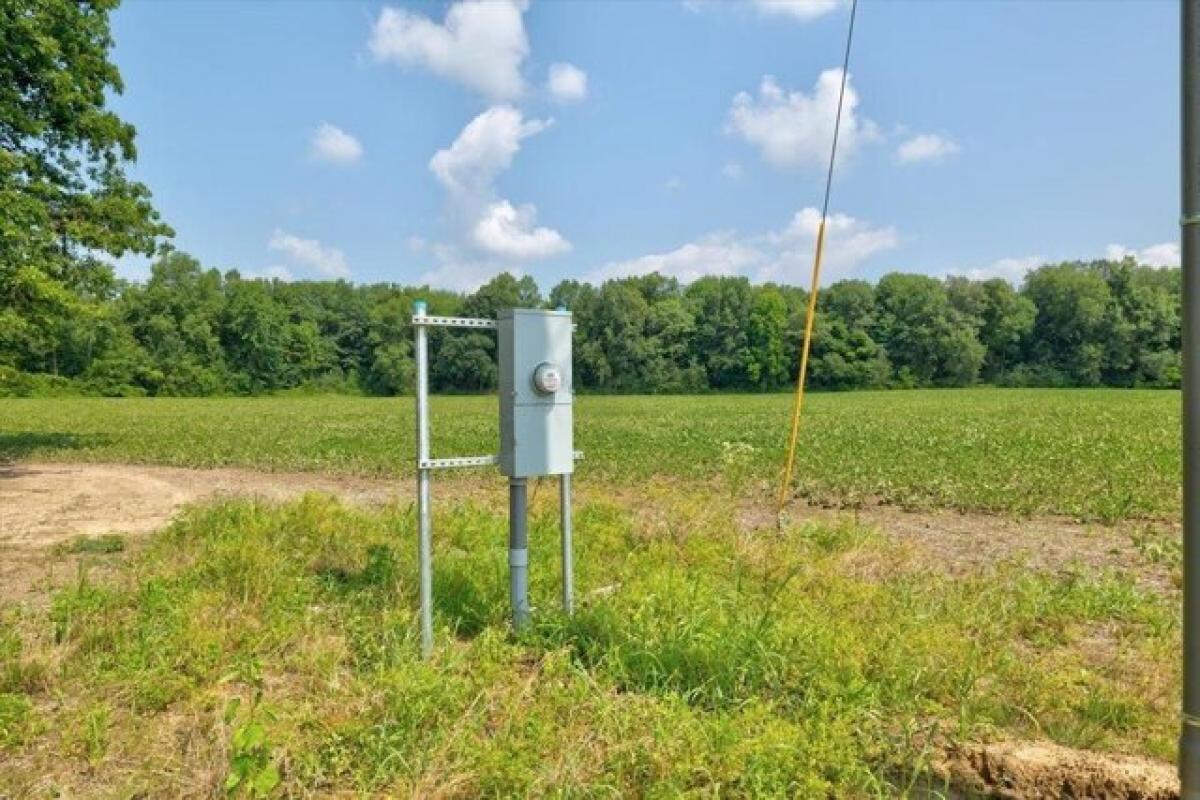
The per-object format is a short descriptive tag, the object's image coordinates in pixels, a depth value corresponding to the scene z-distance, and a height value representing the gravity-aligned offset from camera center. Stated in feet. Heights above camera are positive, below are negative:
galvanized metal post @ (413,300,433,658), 11.12 -1.56
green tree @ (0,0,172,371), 34.78 +11.46
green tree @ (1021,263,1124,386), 231.91 +18.35
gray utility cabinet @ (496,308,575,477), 11.66 -0.09
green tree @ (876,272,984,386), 246.47 +15.03
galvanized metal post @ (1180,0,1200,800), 6.24 +0.09
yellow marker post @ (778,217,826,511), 18.89 +1.76
